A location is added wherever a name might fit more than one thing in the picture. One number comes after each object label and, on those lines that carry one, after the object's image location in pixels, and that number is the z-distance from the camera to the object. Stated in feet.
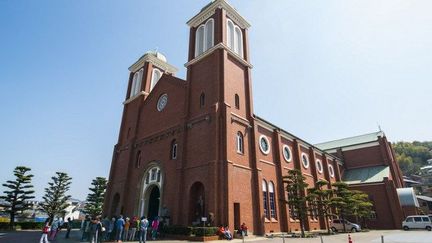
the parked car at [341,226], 92.91
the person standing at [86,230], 59.22
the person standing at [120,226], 53.52
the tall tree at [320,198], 80.53
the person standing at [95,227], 47.93
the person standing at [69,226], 66.74
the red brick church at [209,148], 64.44
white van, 90.58
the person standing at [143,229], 48.32
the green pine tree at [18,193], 116.88
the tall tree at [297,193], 73.13
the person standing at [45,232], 45.56
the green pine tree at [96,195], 157.89
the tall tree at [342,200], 86.43
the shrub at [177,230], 54.95
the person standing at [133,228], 58.23
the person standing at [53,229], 61.52
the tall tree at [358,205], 91.19
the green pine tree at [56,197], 146.00
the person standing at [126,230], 56.85
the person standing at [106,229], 58.85
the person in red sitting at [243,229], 58.18
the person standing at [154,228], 57.17
